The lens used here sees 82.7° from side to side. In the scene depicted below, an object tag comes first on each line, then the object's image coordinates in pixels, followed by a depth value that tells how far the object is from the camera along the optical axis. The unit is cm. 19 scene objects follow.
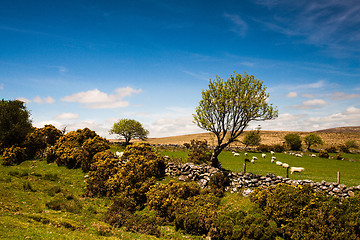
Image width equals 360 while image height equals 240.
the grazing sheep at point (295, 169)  3584
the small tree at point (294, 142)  7619
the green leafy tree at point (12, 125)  4369
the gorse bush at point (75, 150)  3638
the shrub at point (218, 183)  2380
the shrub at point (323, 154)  5875
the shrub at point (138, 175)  2535
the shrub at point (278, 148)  6944
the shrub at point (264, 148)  6944
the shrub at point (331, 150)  6852
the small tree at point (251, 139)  7305
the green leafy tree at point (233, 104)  2820
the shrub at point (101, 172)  2784
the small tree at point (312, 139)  7700
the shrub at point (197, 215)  1853
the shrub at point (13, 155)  3925
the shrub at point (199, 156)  3389
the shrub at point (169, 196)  2127
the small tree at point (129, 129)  7462
